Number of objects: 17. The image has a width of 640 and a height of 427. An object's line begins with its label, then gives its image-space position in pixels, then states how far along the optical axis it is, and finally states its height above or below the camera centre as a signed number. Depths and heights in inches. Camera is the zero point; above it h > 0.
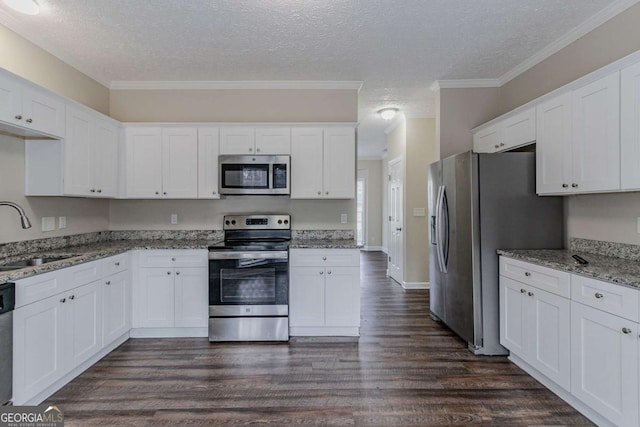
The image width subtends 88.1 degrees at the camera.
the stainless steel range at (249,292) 125.3 -29.5
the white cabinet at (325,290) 130.4 -29.5
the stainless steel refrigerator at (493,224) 113.3 -3.1
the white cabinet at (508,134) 114.3 +31.6
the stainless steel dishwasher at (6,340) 72.6 -27.7
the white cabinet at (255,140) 140.0 +31.9
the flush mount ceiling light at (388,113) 189.7 +59.2
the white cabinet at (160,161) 140.1 +23.1
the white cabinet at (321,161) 140.4 +23.1
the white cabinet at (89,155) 111.2 +22.1
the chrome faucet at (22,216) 89.7 -0.2
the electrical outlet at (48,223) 114.3 -2.6
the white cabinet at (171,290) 128.5 -29.1
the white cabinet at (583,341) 67.9 -31.2
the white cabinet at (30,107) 86.5 +31.0
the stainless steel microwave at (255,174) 137.4 +17.2
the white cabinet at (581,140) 84.2 +21.4
